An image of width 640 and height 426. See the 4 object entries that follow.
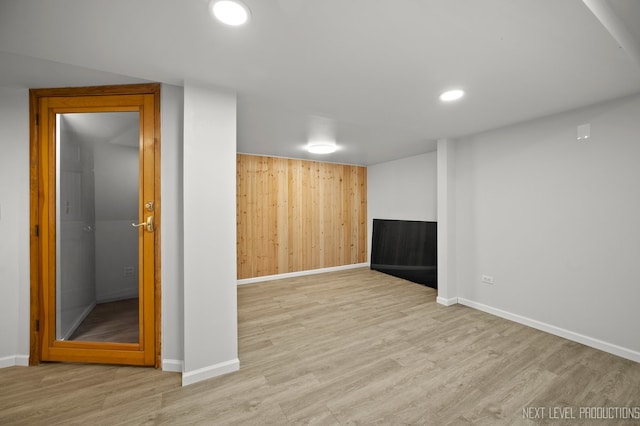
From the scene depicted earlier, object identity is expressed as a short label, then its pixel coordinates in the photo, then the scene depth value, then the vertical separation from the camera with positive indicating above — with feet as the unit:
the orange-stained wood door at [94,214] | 6.35 +0.02
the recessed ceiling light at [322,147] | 12.33 +3.46
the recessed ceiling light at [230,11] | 3.60 +3.09
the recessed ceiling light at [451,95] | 6.45 +3.19
